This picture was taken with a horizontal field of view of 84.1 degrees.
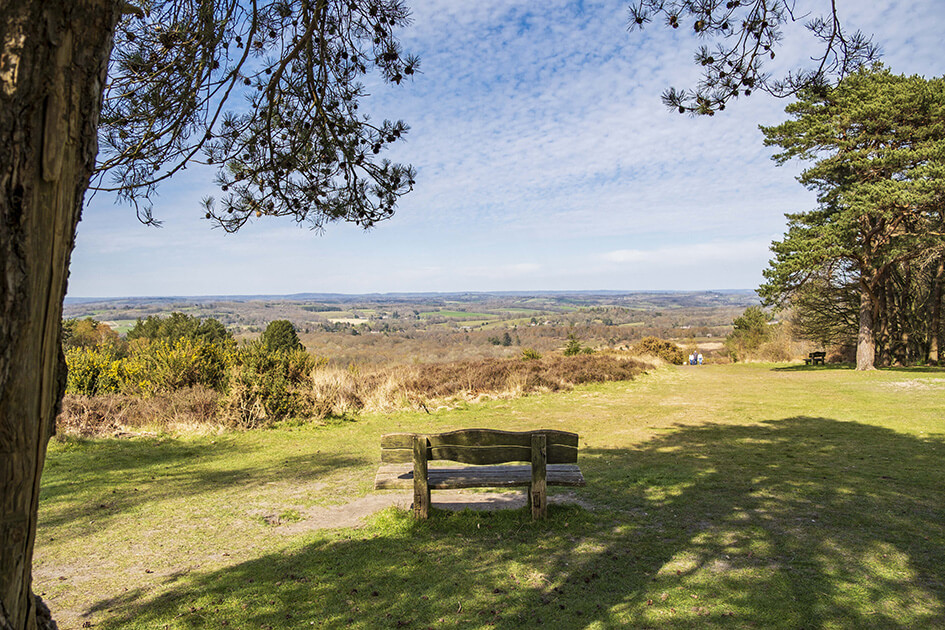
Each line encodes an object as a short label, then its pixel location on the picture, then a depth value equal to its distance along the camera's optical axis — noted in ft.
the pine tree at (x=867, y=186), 54.29
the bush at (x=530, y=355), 65.01
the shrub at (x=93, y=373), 33.17
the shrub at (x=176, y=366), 34.01
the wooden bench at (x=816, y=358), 78.07
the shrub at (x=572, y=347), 79.51
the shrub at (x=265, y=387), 31.89
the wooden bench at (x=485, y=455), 14.44
